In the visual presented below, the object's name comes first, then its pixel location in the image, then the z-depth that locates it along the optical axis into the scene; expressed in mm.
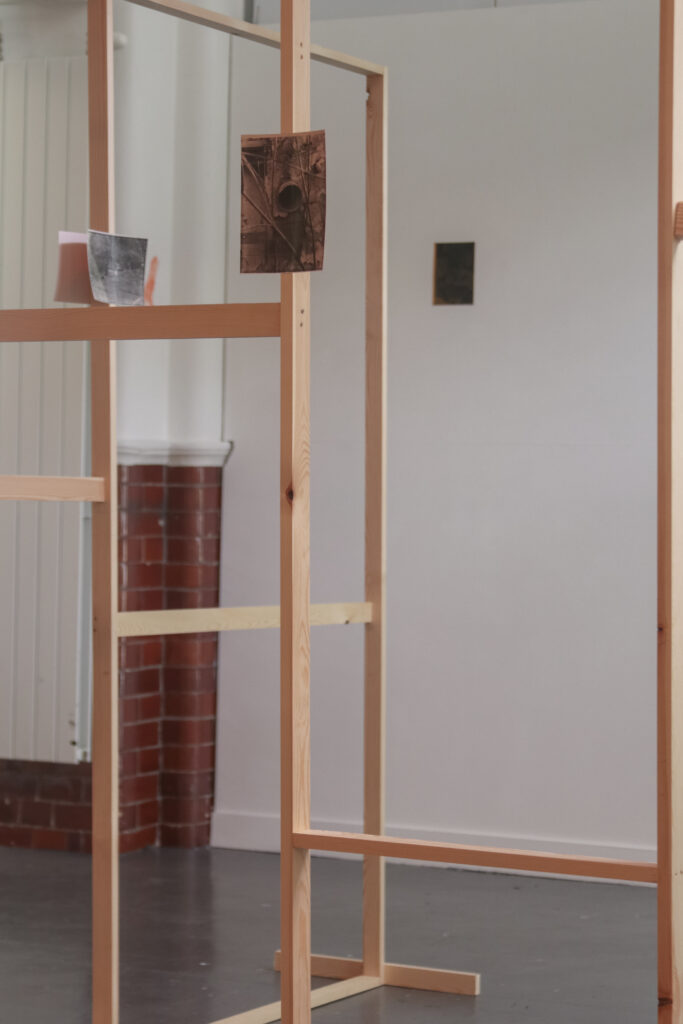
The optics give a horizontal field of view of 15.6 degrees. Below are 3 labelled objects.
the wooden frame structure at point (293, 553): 3503
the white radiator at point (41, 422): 7809
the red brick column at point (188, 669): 8292
